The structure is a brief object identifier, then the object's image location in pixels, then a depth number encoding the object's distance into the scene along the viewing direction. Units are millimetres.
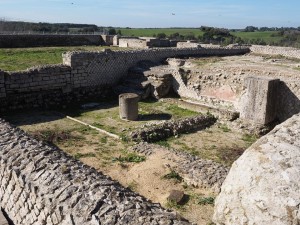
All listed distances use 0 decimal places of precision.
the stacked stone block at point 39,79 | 10396
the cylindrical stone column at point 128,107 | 10052
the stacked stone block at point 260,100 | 9489
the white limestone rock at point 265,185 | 2876
